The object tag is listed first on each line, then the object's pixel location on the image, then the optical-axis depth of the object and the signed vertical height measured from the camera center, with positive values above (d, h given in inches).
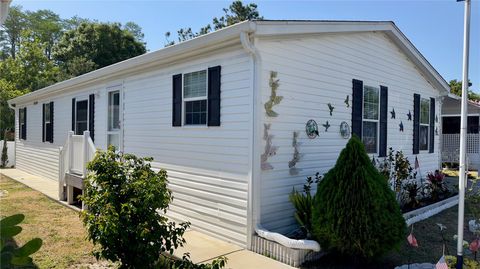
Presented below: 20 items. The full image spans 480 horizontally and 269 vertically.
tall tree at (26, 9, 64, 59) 1461.6 +404.3
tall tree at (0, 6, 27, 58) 1407.5 +365.7
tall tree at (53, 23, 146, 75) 1139.3 +259.7
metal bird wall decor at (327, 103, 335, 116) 250.5 +16.1
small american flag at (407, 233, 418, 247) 136.7 -40.5
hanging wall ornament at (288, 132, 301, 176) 219.8 -17.2
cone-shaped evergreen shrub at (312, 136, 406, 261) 165.3 -36.7
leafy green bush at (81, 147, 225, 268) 134.3 -32.3
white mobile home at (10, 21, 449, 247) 201.8 +13.7
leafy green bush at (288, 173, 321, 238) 201.5 -44.0
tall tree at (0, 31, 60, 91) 850.8 +140.4
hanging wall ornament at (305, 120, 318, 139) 231.2 +1.1
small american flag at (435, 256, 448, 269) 119.9 -43.0
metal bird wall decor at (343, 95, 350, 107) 267.9 +22.0
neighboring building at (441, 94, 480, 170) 646.5 -1.9
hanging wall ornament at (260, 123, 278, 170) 200.4 -11.0
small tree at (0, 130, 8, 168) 640.4 -53.2
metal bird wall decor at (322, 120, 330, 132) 247.6 +4.0
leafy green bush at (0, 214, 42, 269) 64.3 -22.2
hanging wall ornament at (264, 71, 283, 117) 202.5 +18.4
